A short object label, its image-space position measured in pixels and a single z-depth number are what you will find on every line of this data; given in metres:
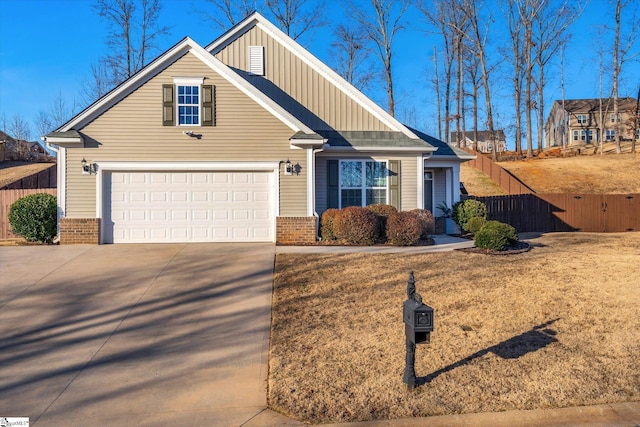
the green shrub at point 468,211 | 15.56
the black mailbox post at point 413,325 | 4.45
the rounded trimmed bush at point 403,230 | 12.60
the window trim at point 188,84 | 13.13
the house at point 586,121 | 57.91
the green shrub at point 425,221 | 13.39
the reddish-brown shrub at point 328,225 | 13.12
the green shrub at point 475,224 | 14.55
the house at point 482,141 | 73.89
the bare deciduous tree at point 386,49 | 31.86
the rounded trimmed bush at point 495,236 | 11.25
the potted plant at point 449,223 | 16.97
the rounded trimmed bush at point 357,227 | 12.62
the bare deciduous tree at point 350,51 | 34.67
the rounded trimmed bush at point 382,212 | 13.10
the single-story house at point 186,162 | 12.87
